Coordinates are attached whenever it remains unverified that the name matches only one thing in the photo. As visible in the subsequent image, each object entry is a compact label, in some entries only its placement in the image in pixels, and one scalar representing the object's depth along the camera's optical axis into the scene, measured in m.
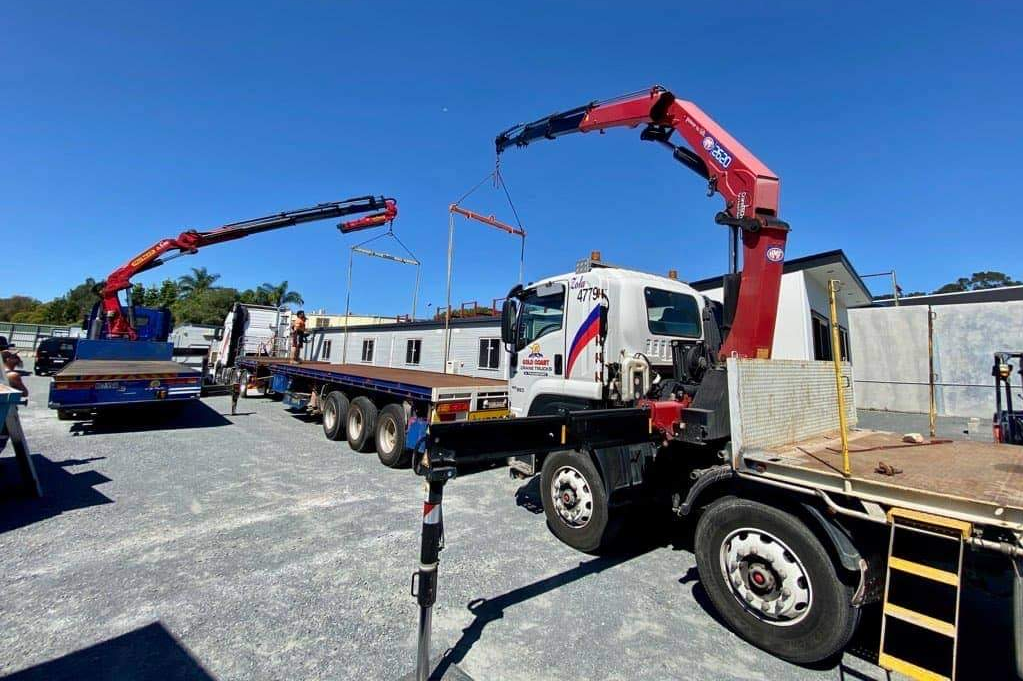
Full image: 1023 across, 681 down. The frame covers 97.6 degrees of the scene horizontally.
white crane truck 2.57
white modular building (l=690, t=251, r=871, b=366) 11.12
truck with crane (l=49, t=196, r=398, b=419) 9.30
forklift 7.20
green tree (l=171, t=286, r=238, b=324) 43.16
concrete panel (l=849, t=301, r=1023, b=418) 14.81
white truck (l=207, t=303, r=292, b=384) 18.62
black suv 22.69
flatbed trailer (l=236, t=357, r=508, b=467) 7.28
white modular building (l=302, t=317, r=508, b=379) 12.90
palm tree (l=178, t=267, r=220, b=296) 47.75
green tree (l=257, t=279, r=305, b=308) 47.31
